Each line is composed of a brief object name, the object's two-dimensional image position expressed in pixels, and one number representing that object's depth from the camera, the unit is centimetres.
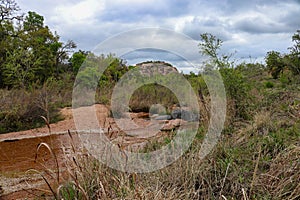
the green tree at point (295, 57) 793
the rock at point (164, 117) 708
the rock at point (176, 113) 696
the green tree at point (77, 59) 1545
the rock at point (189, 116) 477
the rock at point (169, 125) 553
